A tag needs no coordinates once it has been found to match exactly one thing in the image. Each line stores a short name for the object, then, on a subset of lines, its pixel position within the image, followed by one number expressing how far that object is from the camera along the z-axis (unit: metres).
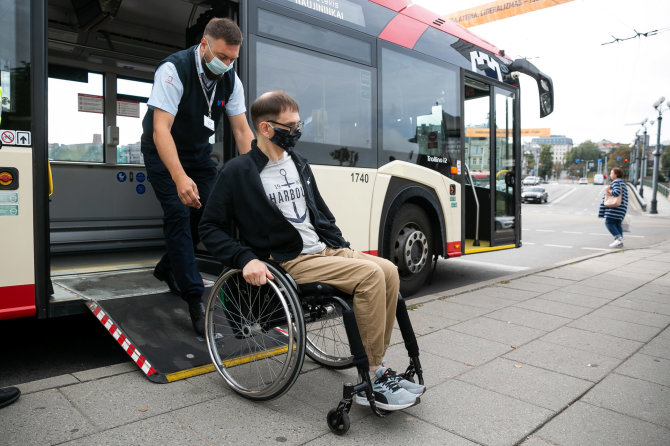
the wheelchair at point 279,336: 2.42
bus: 3.04
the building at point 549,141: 182.31
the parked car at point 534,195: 39.69
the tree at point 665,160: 106.62
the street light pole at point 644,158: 37.19
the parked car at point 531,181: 58.94
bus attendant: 3.21
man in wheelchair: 2.52
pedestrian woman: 11.72
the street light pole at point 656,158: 26.91
